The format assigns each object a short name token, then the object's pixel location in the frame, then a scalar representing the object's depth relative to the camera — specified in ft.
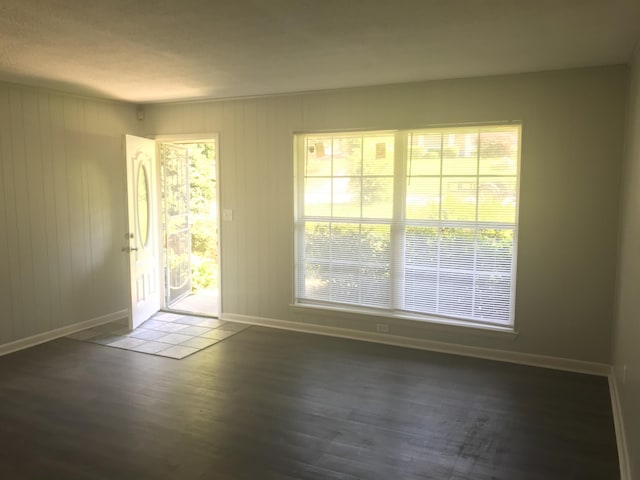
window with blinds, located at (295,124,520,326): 14.17
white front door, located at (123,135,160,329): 17.03
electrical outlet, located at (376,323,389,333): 15.89
